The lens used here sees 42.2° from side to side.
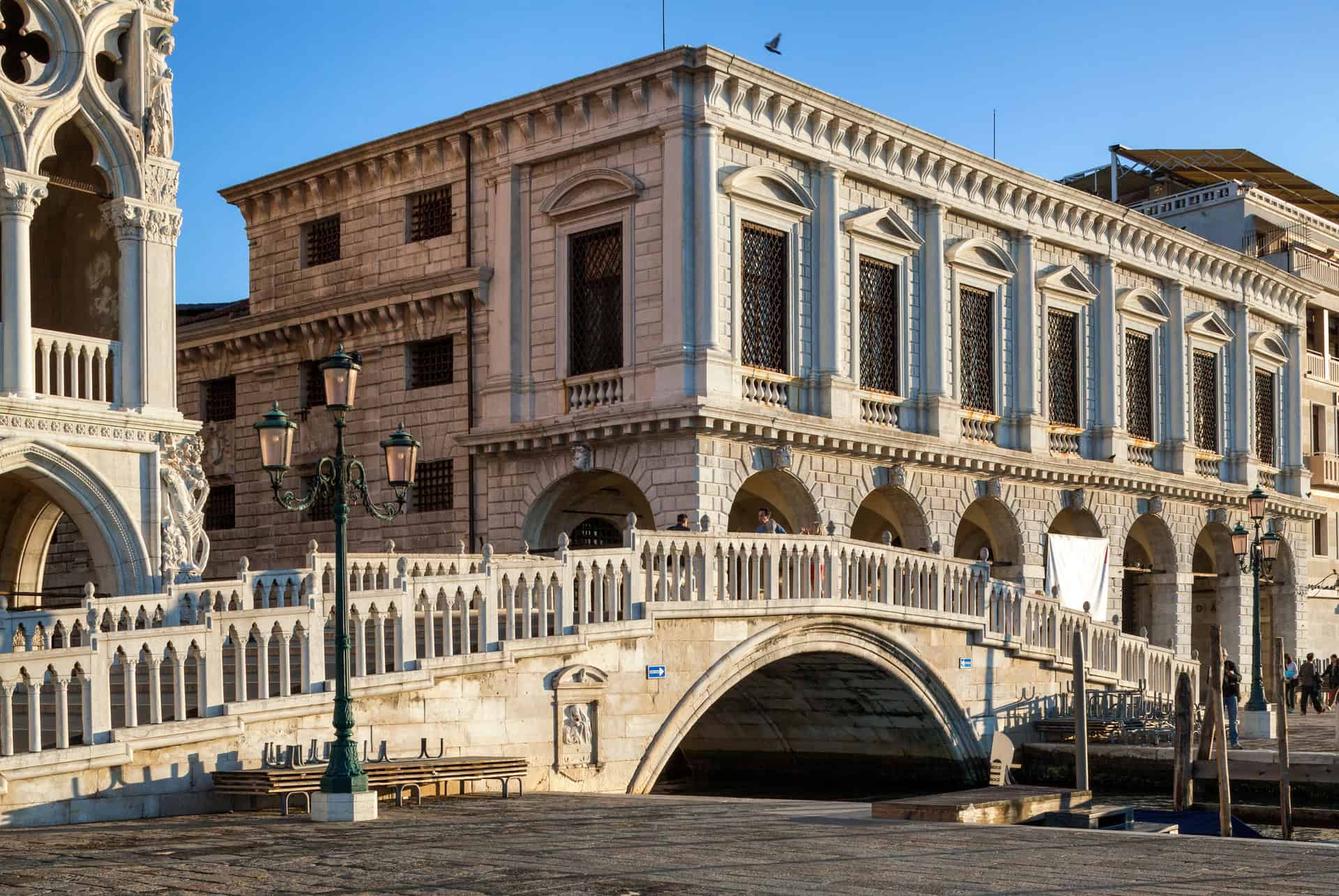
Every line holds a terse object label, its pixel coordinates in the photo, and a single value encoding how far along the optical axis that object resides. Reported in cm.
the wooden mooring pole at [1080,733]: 2159
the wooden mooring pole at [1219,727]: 1741
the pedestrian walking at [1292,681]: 3997
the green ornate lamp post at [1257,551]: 2833
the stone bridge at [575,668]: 1379
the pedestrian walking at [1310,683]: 3800
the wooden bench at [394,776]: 1411
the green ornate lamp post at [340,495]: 1367
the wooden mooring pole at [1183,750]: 2039
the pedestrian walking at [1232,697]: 2700
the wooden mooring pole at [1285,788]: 1862
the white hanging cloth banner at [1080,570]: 3366
